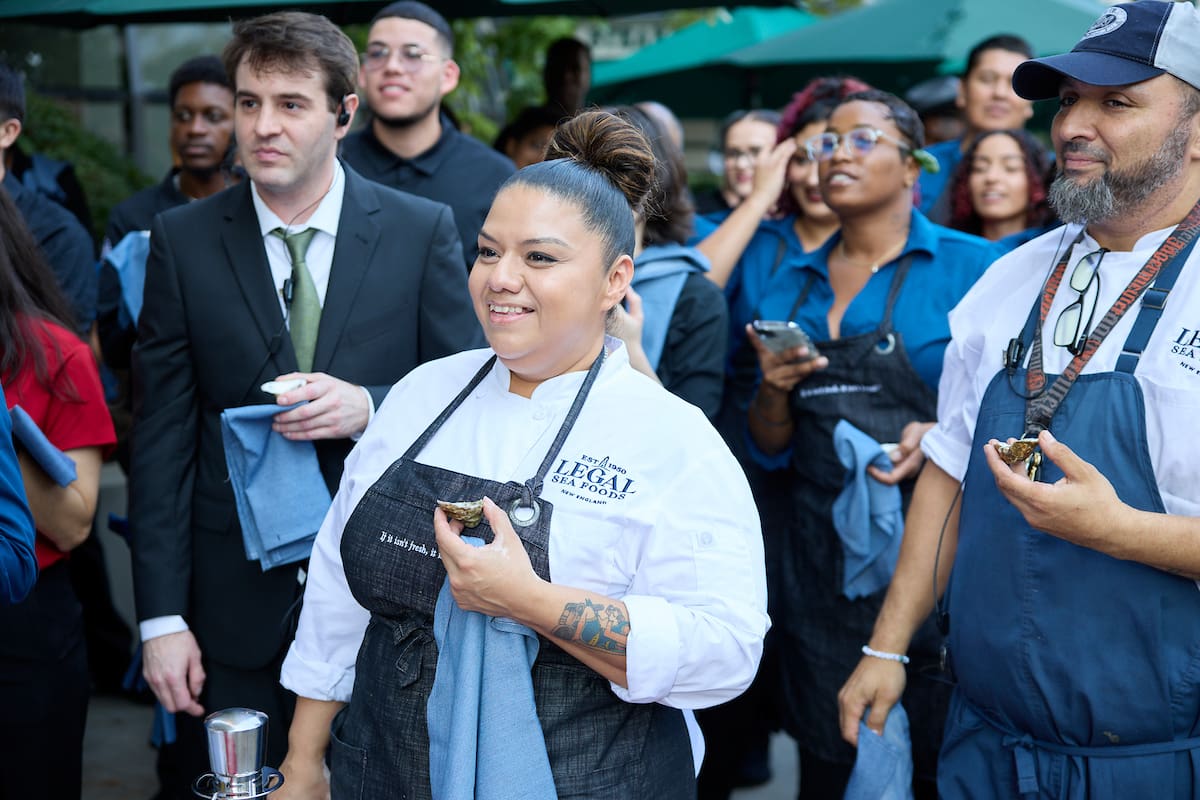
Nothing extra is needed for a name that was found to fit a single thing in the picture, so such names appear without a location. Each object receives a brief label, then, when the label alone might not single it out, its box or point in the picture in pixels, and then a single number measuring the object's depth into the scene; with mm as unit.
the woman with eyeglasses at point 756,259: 4125
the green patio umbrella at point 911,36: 7957
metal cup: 1948
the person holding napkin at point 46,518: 2846
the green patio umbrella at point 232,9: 4500
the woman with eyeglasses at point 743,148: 5297
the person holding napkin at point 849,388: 3424
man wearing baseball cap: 2143
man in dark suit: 2932
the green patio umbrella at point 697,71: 8946
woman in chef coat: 1982
